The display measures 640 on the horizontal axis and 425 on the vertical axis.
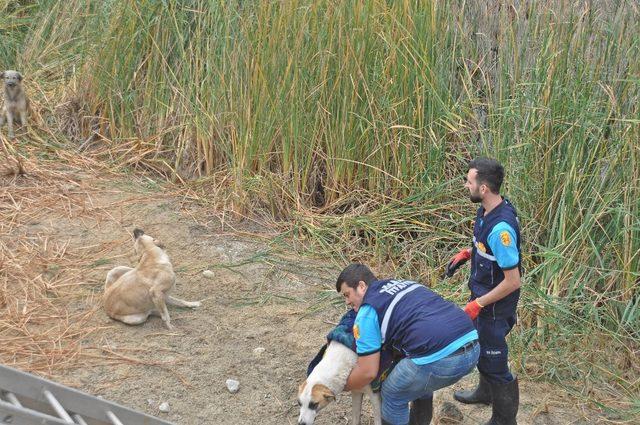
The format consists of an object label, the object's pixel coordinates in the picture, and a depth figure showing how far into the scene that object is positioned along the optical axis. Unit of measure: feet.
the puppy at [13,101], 31.12
